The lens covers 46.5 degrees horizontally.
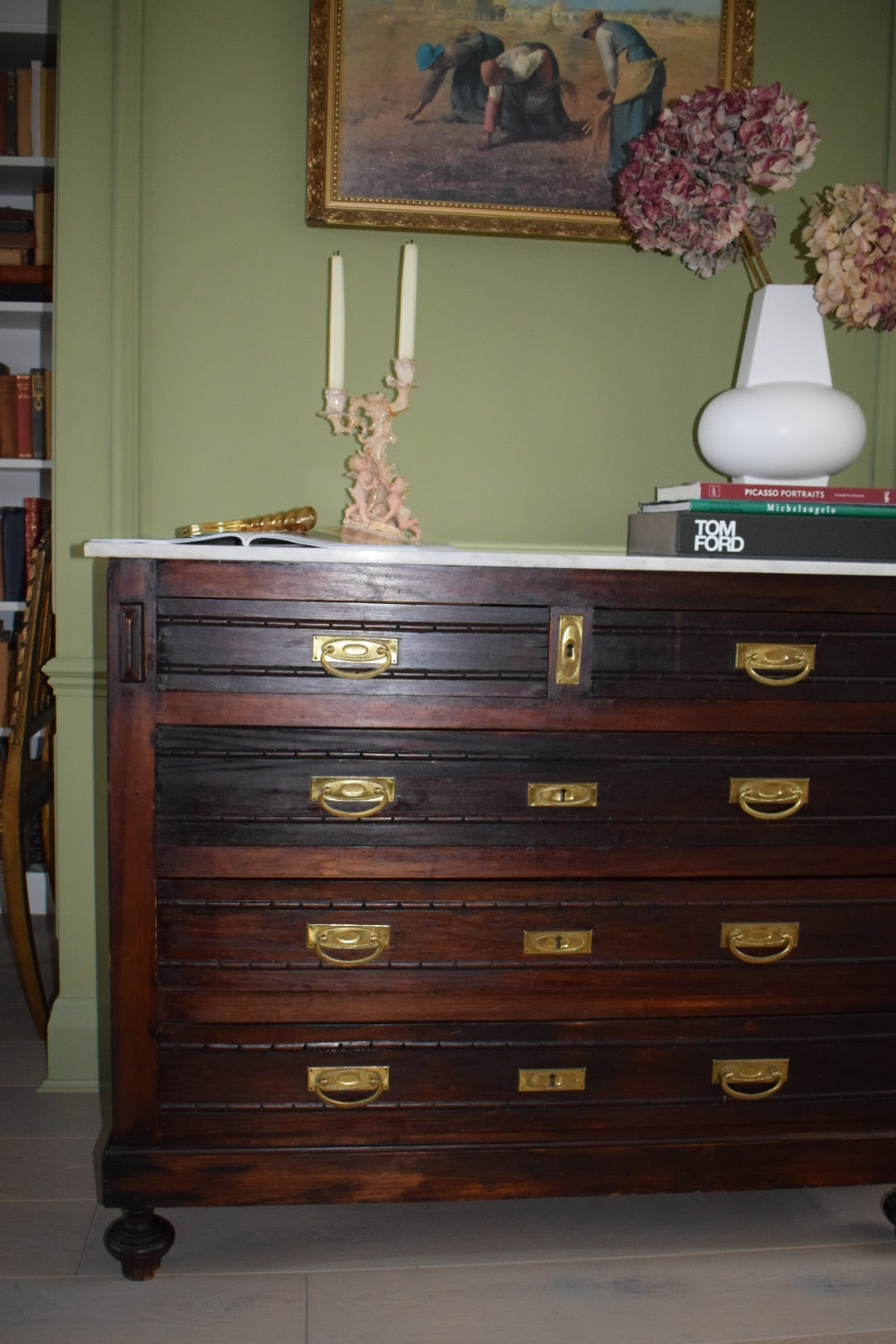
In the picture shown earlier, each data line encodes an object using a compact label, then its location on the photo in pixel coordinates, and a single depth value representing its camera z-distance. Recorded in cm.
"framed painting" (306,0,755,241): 194
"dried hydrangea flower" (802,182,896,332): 170
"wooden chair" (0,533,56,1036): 229
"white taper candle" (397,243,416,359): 170
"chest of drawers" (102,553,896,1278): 145
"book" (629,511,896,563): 159
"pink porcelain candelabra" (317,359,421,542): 172
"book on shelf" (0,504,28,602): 312
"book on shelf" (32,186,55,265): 291
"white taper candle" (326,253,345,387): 168
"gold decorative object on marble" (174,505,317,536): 159
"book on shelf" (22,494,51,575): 311
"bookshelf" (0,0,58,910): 295
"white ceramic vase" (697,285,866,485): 175
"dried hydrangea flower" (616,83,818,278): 171
